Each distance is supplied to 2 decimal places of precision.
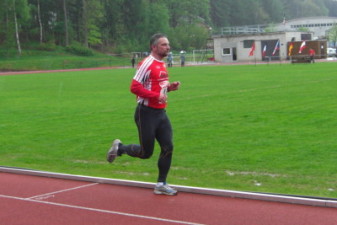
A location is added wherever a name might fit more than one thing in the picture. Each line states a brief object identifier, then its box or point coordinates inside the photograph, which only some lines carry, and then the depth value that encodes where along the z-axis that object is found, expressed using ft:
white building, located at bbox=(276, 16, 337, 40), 420.77
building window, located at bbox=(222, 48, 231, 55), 273.54
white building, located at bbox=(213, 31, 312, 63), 250.78
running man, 24.54
